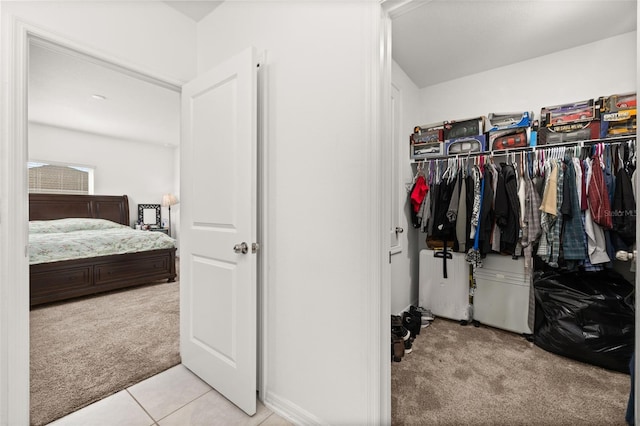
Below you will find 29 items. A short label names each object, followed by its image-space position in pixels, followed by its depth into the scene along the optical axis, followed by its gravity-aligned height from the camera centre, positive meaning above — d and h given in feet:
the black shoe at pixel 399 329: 7.25 -3.00
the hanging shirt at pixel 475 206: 8.45 +0.17
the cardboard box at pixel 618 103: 6.81 +2.64
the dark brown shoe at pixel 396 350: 6.85 -3.29
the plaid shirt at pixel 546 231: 7.45 -0.50
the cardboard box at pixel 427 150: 9.58 +2.12
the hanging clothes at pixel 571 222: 6.97 -0.26
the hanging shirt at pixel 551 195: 7.29 +0.43
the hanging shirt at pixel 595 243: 6.80 -0.75
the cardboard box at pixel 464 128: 9.05 +2.71
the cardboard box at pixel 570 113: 7.27 +2.61
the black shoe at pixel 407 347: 7.29 -3.45
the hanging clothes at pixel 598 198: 6.66 +0.32
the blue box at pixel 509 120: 8.29 +2.74
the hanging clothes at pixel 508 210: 7.91 +0.05
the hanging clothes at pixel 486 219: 8.26 -0.21
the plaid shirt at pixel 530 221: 7.65 -0.25
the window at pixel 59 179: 15.98 +1.99
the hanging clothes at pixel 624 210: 6.49 +0.04
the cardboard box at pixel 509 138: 8.27 +2.17
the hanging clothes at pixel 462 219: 8.62 -0.22
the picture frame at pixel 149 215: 19.90 -0.17
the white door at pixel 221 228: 5.00 -0.30
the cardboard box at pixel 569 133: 7.25 +2.08
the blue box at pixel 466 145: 8.89 +2.15
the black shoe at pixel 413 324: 8.11 -3.20
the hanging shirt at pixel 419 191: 9.78 +0.71
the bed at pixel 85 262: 10.51 -2.05
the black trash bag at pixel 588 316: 6.26 -2.41
